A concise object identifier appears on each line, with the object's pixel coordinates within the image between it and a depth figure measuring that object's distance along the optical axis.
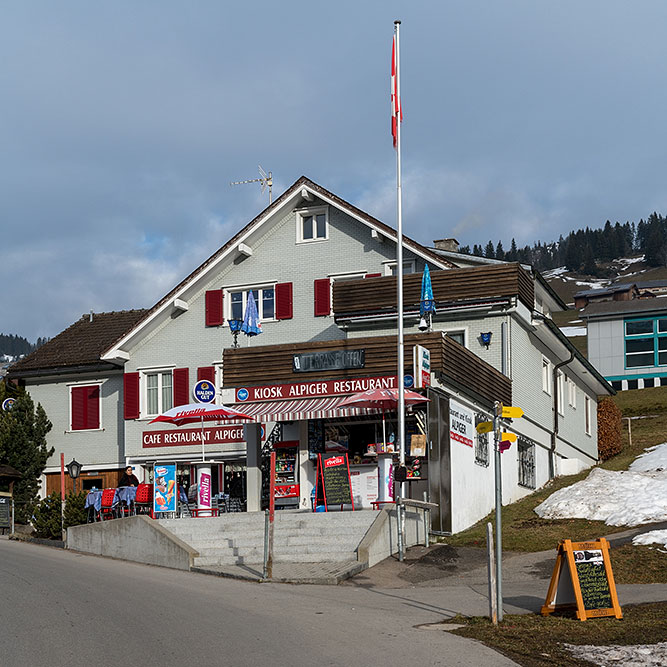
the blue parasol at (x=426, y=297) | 27.47
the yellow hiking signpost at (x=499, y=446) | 12.36
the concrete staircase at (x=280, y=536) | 20.23
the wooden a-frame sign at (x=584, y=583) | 13.11
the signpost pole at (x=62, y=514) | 25.62
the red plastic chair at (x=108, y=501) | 24.56
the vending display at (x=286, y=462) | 27.14
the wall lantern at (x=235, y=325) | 31.20
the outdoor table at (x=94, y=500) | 24.90
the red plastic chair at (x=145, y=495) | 24.11
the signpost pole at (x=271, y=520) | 18.25
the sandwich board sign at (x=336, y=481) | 23.27
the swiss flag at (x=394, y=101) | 24.42
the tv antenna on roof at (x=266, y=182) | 39.56
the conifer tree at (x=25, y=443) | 36.12
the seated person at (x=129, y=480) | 25.61
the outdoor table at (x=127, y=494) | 24.27
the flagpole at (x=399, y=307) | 22.02
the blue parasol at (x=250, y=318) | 31.24
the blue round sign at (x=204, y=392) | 28.19
